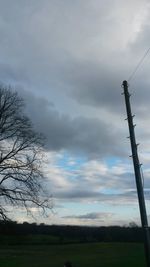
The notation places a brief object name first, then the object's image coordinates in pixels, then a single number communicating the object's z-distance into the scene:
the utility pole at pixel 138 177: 6.87
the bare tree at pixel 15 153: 13.11
